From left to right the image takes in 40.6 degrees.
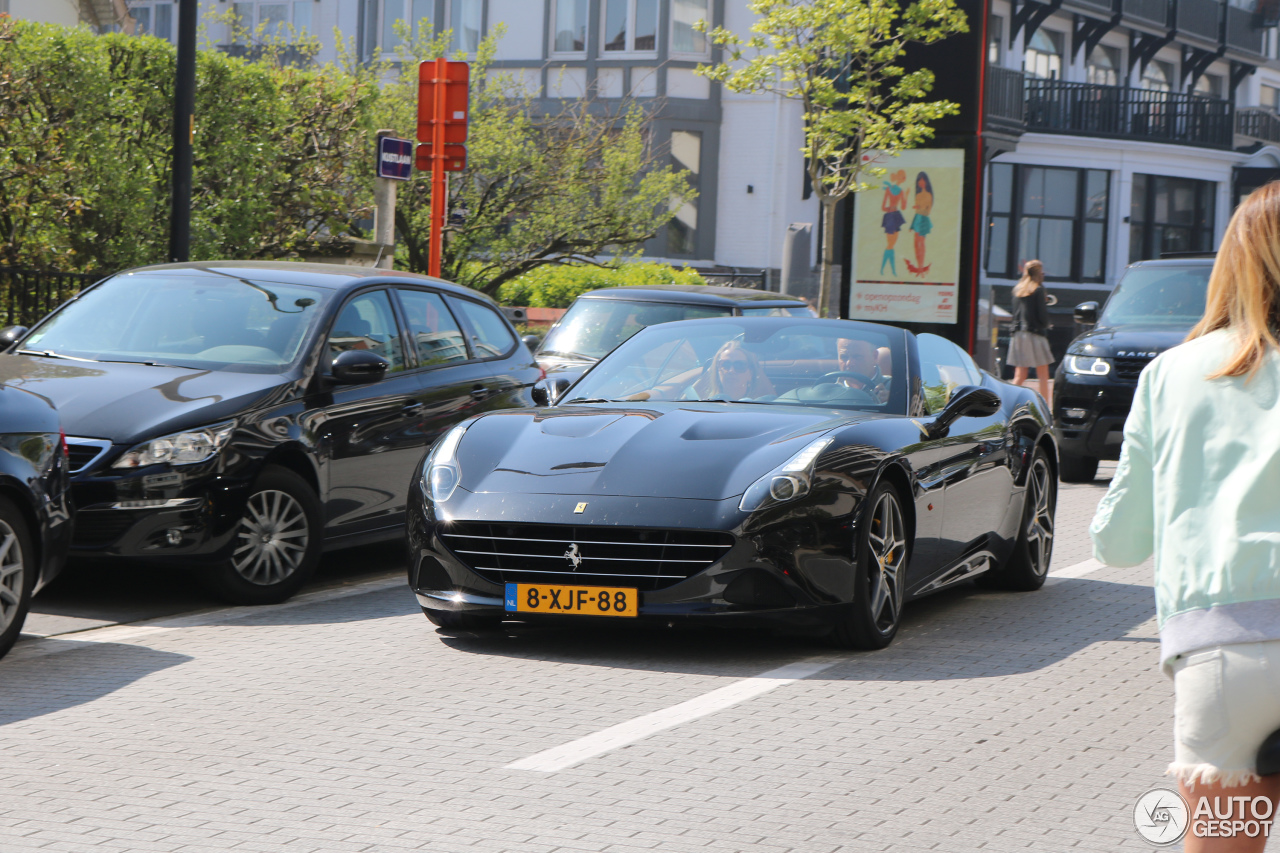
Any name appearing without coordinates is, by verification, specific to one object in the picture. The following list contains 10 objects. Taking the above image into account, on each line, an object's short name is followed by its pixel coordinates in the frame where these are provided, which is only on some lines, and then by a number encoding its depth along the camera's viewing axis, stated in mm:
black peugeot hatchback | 7688
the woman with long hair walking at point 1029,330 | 20047
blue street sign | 16406
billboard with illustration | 22406
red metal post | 16625
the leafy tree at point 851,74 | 21984
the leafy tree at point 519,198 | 23797
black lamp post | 14039
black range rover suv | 14727
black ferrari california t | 6637
